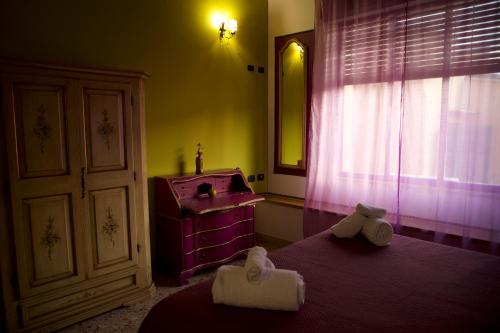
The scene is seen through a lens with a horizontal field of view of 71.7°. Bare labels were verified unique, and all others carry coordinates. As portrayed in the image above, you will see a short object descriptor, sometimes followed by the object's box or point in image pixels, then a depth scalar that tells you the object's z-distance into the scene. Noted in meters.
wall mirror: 3.68
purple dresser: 2.89
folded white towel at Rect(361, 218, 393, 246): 2.13
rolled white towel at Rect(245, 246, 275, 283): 1.42
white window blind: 2.44
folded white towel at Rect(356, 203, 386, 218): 2.30
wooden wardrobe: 2.04
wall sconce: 3.53
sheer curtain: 2.48
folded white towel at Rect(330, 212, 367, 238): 2.25
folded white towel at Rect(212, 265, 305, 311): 1.36
